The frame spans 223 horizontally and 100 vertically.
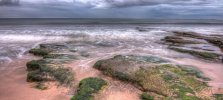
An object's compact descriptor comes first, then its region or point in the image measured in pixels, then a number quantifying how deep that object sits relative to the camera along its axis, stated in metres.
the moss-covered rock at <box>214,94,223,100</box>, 4.51
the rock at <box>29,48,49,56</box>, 8.79
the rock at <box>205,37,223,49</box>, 11.99
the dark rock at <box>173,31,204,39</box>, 16.52
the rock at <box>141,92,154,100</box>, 4.51
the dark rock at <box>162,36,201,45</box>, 12.75
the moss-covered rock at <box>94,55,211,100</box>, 4.70
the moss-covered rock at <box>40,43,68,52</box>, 9.59
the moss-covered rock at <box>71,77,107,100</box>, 4.52
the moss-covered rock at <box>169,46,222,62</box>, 8.37
